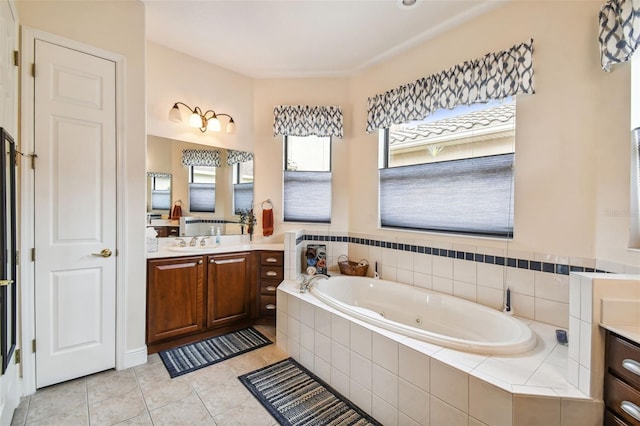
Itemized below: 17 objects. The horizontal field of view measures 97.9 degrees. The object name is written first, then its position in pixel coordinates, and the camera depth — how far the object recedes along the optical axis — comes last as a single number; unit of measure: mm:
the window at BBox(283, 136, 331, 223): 3326
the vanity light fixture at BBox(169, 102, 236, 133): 2762
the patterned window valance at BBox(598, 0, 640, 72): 1436
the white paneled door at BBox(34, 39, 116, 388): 1862
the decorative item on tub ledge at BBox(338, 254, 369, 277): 2957
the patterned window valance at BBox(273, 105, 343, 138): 3182
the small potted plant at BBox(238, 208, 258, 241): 3322
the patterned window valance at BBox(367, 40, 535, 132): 1999
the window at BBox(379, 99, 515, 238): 2166
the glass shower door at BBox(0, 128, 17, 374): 1397
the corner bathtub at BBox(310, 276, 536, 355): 1592
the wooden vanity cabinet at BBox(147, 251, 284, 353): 2375
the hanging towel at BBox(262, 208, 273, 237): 3275
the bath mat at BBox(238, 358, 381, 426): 1701
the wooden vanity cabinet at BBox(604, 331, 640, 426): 1103
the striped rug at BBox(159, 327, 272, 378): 2234
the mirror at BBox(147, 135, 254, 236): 2783
